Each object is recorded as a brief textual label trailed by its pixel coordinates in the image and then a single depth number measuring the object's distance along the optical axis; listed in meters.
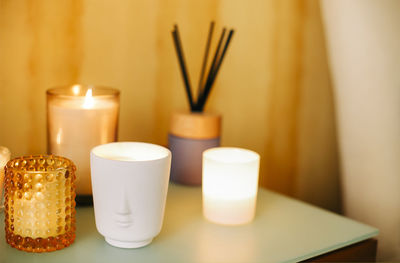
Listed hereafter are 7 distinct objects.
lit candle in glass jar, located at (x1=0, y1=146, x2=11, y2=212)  0.64
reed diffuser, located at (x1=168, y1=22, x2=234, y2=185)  0.84
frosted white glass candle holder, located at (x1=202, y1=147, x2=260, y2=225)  0.72
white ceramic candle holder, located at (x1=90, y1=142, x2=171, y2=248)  0.59
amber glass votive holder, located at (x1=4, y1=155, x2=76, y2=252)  0.59
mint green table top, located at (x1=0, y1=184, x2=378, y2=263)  0.60
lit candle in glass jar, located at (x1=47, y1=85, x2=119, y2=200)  0.70
